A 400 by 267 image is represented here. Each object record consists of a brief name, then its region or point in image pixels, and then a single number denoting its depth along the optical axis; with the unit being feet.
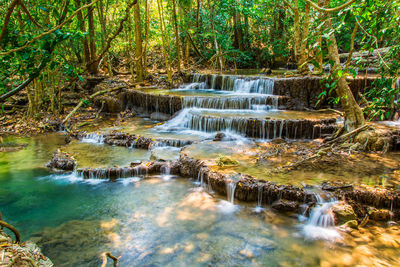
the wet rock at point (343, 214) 14.56
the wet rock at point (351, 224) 14.35
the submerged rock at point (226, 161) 19.66
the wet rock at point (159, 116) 36.81
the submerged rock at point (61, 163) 22.71
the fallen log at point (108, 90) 40.32
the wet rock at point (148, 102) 35.96
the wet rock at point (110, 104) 41.45
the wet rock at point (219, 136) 26.12
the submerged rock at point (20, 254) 7.01
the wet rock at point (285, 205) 15.69
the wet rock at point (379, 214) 14.84
